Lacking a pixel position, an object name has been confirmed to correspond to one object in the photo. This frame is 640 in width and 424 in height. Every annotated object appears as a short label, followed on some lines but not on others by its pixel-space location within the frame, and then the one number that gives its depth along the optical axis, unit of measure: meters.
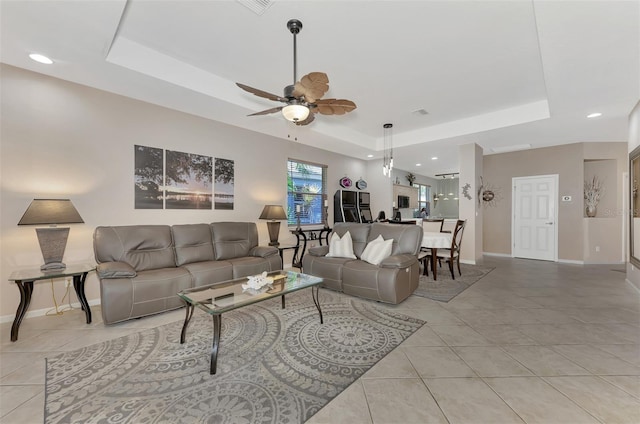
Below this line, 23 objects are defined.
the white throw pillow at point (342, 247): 3.99
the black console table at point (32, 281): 2.43
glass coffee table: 1.97
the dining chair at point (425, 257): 4.49
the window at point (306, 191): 5.78
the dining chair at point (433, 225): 5.25
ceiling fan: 2.25
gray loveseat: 3.22
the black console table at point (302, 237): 5.24
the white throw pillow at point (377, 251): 3.58
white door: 6.18
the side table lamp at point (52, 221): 2.64
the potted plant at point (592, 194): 5.95
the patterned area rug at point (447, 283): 3.68
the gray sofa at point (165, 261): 2.74
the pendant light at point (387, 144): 5.50
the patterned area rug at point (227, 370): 1.58
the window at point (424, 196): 10.34
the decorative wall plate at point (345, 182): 6.86
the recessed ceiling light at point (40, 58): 2.62
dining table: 4.32
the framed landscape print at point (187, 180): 3.96
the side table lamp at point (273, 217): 4.70
